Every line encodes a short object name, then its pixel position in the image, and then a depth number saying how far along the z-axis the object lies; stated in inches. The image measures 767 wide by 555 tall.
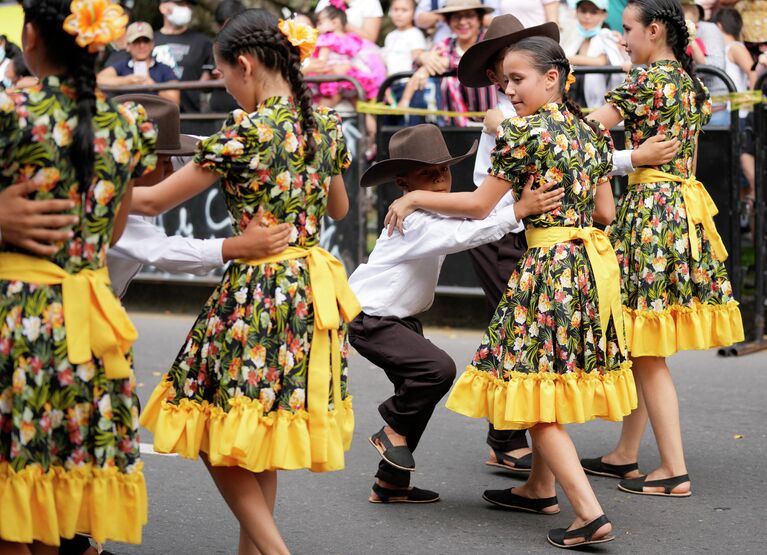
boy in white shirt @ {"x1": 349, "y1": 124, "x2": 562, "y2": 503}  399.9
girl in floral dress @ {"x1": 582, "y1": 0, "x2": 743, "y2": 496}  423.8
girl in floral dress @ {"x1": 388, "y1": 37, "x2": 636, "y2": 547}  364.2
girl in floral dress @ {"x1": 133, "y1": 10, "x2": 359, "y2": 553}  304.0
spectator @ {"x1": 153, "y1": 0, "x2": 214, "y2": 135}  874.1
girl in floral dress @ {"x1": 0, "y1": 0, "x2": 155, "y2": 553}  255.1
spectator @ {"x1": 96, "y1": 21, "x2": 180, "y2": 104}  866.1
